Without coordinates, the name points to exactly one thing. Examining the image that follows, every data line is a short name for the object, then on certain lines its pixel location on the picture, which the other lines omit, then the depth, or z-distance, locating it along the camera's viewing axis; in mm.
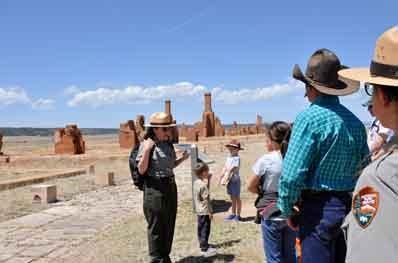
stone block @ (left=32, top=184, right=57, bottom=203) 10984
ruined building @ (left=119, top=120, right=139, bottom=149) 33375
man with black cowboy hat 2646
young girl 7801
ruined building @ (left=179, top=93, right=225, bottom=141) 49844
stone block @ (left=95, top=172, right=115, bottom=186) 14367
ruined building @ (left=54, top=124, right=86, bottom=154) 30188
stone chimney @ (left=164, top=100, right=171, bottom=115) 53969
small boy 6051
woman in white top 3877
